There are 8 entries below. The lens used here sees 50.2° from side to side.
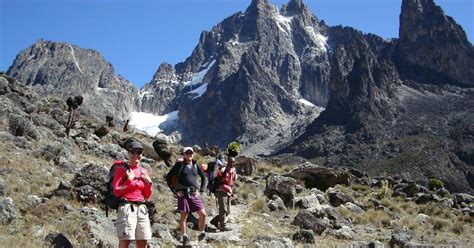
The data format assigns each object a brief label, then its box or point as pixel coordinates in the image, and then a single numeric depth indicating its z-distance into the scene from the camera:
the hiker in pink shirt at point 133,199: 8.16
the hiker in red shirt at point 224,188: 13.44
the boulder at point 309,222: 14.86
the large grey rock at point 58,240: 9.01
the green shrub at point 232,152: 13.98
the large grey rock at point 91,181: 12.88
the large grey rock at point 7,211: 10.23
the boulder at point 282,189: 19.02
